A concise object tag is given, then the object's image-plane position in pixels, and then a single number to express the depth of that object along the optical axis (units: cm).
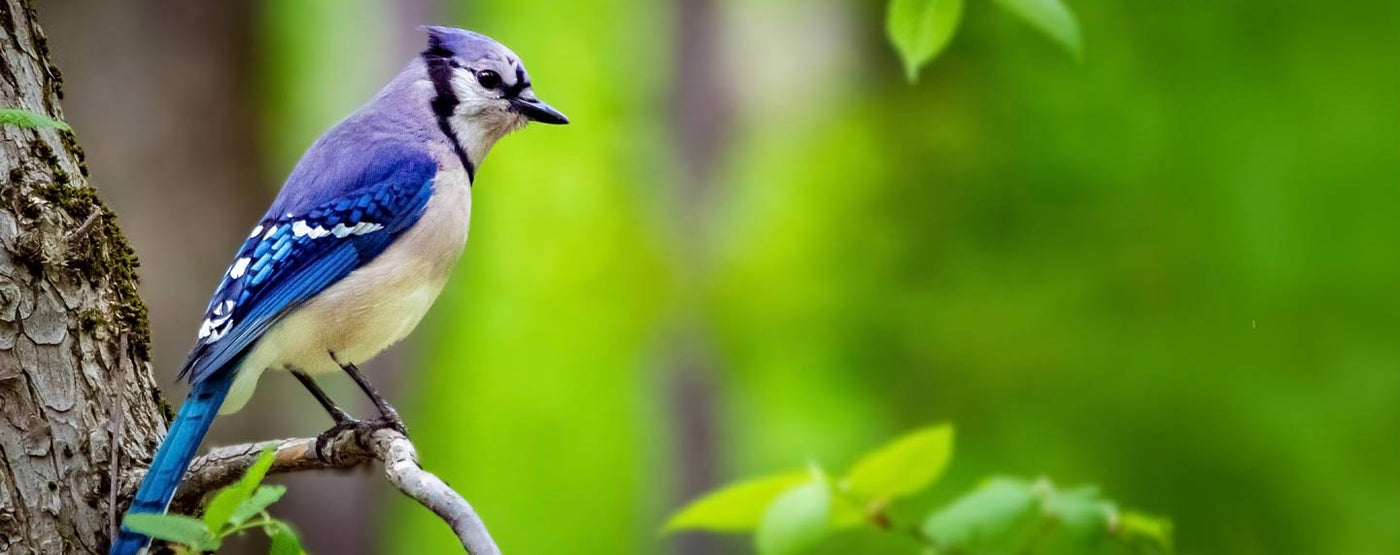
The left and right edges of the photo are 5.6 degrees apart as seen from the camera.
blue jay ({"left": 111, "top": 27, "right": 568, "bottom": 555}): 580
